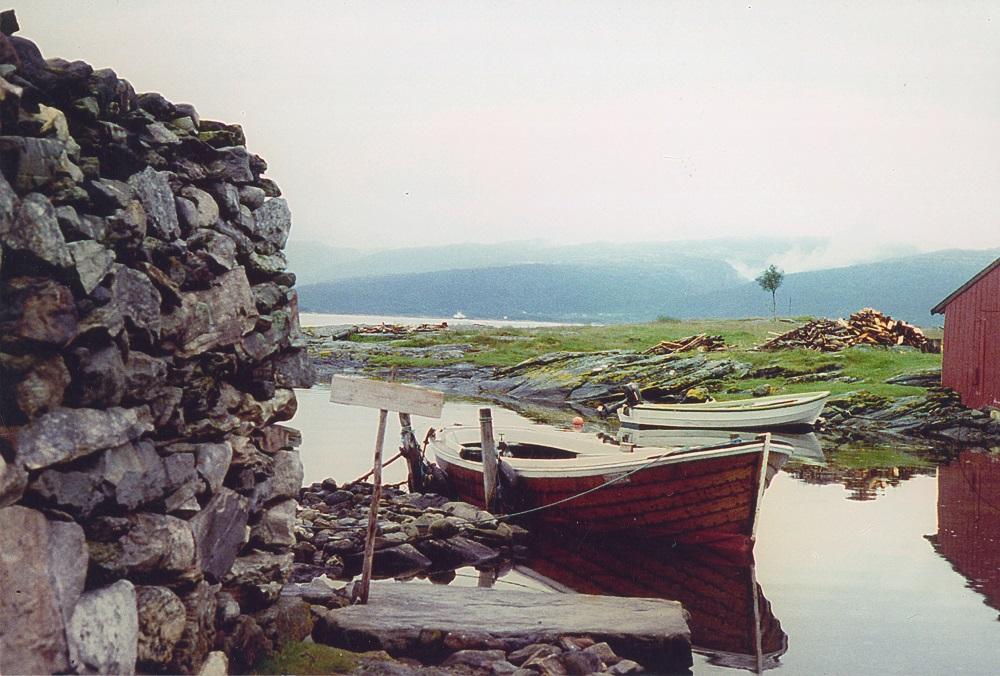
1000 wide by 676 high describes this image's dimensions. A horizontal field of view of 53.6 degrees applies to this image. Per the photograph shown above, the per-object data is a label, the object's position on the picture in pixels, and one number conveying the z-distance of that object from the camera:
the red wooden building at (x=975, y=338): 32.50
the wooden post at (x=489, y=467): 16.35
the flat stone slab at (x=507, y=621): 9.08
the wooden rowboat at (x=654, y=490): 14.95
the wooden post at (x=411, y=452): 19.42
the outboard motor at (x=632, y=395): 33.94
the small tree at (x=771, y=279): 98.88
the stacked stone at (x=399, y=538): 13.53
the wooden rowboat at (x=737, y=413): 33.44
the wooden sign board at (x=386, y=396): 9.07
